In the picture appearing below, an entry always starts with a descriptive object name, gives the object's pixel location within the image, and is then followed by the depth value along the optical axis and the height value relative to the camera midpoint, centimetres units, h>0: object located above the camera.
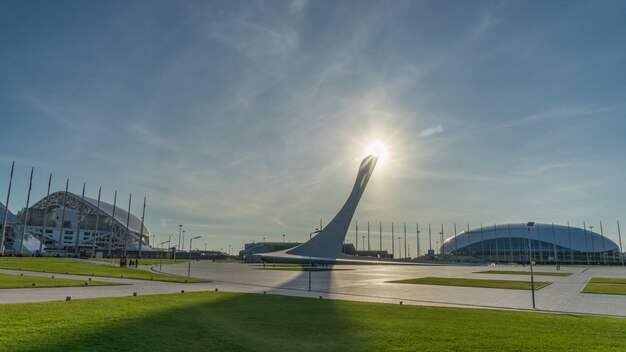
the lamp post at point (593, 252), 13259 -105
